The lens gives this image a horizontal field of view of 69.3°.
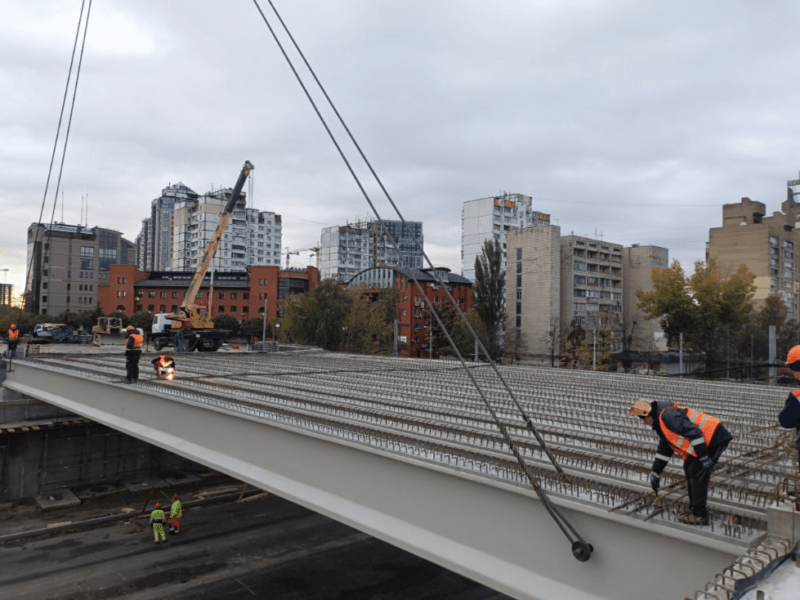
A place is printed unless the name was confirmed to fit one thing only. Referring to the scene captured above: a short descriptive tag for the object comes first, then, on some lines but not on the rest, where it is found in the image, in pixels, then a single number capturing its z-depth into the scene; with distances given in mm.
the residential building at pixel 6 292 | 145775
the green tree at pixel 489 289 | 52625
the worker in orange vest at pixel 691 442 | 4758
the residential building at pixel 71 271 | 94438
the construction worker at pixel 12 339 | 22328
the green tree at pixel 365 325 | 52938
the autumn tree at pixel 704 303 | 44781
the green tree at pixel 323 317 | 50594
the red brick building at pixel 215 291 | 81688
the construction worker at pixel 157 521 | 18859
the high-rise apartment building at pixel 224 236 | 115125
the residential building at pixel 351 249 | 132000
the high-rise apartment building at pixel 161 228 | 153900
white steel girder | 4867
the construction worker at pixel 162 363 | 14883
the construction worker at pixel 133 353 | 14103
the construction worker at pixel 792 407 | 4826
